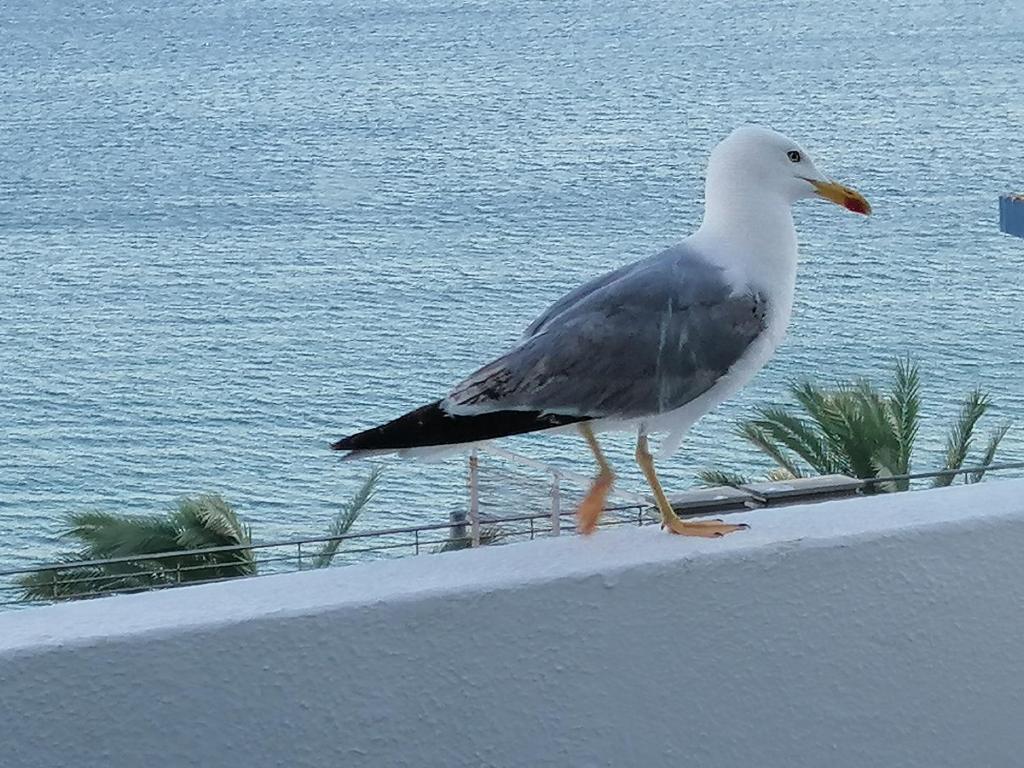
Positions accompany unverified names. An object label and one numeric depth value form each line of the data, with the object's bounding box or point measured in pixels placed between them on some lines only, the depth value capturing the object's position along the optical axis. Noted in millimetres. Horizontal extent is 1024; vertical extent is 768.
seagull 2876
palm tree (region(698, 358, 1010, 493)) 19608
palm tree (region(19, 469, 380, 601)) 19968
